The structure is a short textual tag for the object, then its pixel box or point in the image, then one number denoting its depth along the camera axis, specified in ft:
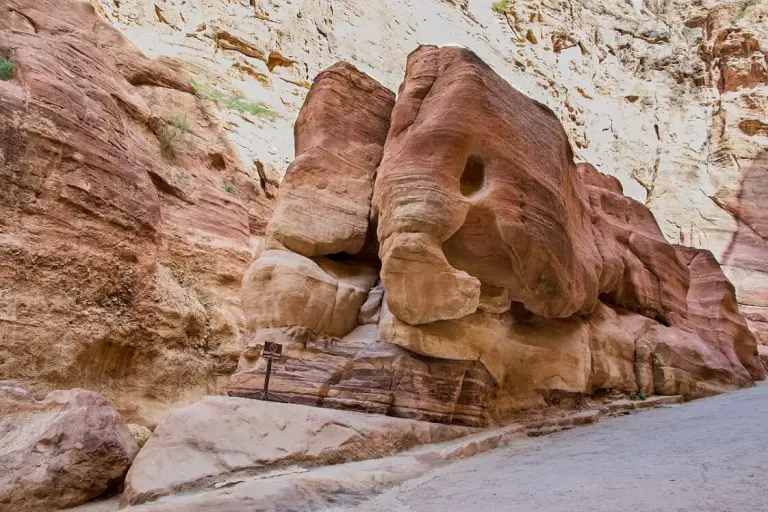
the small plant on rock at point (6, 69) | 24.45
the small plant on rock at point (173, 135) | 34.45
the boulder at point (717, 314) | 36.76
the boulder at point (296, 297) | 18.65
